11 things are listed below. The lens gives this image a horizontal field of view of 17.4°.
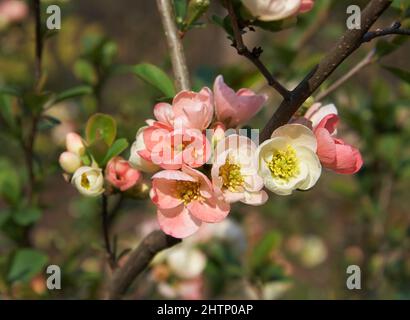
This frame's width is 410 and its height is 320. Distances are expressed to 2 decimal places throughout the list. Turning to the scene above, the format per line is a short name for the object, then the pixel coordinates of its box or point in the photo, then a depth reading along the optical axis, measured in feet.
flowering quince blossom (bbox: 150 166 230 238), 2.12
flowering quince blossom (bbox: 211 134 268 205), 2.11
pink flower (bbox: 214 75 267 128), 2.18
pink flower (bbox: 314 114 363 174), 2.12
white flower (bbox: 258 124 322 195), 2.11
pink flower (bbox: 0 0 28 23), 3.42
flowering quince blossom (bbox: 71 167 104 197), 2.22
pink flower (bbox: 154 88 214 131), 2.12
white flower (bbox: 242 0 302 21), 2.16
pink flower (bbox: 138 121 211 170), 2.09
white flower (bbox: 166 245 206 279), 2.99
